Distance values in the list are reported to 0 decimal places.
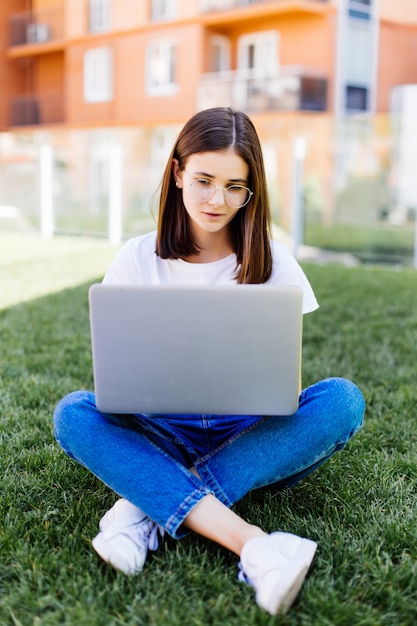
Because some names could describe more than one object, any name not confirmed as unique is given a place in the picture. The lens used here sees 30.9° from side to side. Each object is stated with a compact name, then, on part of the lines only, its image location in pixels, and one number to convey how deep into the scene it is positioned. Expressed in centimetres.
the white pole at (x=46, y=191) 995
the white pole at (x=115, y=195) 920
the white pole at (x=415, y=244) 700
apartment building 1491
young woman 151
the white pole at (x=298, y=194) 788
